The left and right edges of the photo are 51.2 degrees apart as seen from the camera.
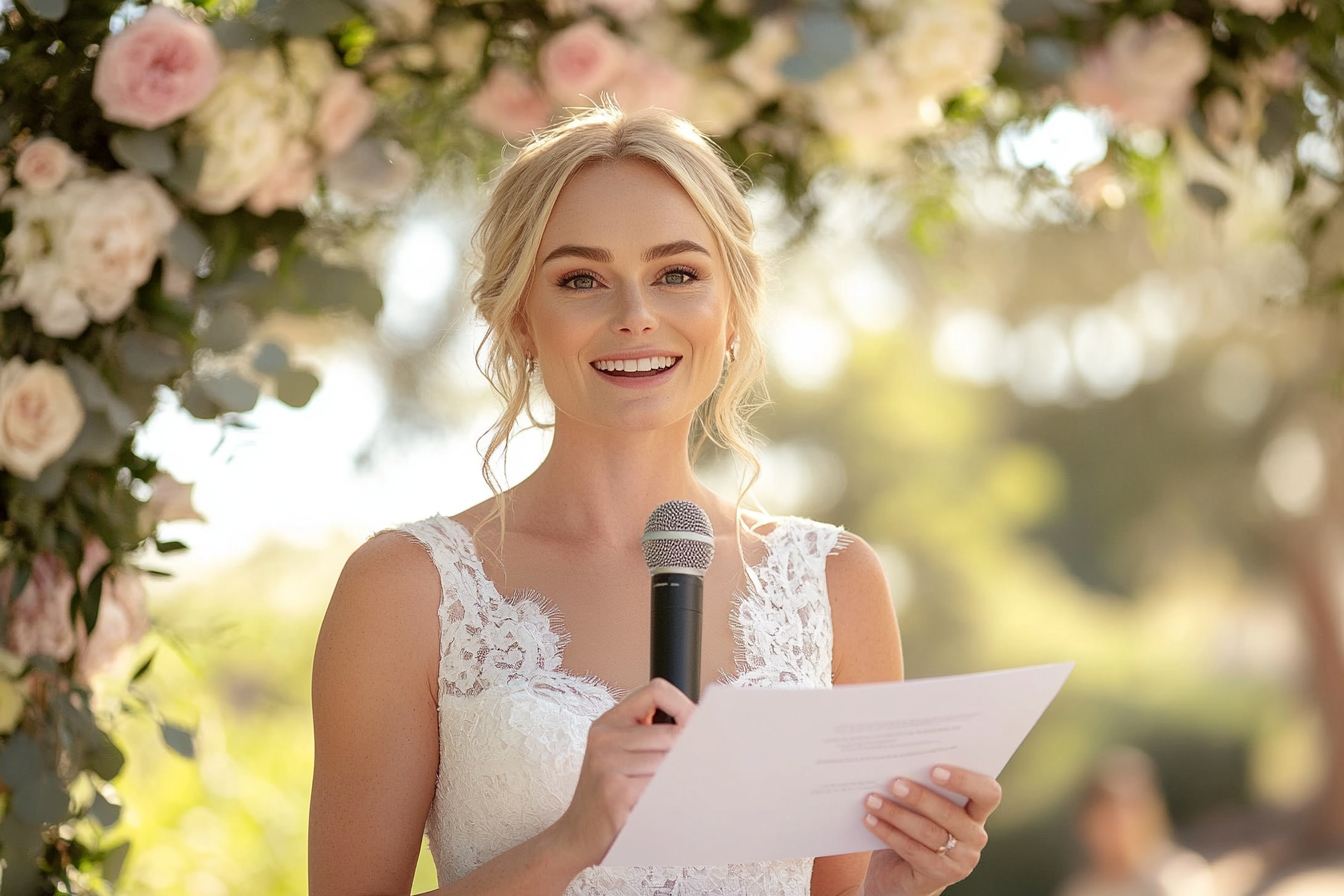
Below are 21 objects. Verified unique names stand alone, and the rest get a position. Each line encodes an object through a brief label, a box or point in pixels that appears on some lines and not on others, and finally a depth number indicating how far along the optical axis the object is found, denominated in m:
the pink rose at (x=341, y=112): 2.96
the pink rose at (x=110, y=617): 2.87
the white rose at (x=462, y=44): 3.25
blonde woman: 2.49
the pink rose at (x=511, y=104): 3.29
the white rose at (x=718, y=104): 3.37
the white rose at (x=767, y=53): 3.23
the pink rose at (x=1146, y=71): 3.30
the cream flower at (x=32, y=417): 2.69
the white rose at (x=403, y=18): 3.10
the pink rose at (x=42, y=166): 2.73
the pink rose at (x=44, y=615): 2.80
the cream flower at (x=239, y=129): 2.83
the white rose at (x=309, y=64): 2.92
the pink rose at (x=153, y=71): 2.72
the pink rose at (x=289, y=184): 2.93
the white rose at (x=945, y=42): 3.17
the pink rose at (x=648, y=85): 3.20
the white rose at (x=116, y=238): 2.72
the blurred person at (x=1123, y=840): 10.78
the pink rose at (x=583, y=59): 3.15
